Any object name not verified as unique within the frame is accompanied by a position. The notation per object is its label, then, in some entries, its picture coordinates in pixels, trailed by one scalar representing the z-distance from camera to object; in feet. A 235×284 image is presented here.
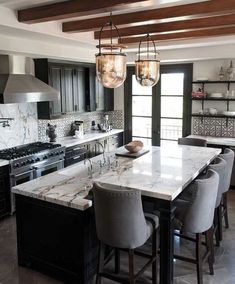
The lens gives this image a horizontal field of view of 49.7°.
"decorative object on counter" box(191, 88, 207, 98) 16.91
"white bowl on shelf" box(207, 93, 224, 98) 16.52
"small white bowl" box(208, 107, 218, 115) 16.88
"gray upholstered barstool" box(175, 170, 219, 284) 7.90
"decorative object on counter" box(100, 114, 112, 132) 19.14
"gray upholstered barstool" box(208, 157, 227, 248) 9.35
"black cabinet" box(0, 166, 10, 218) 12.30
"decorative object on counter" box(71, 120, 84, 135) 17.67
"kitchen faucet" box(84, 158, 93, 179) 10.15
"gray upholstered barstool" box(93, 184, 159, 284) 7.08
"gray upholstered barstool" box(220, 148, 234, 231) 10.10
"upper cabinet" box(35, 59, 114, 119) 14.95
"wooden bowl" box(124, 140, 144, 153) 12.44
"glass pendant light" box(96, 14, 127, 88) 7.80
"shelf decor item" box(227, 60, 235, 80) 16.11
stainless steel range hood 11.75
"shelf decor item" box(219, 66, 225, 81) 16.46
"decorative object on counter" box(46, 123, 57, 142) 15.94
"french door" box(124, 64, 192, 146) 18.06
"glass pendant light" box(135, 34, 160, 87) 9.74
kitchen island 7.84
